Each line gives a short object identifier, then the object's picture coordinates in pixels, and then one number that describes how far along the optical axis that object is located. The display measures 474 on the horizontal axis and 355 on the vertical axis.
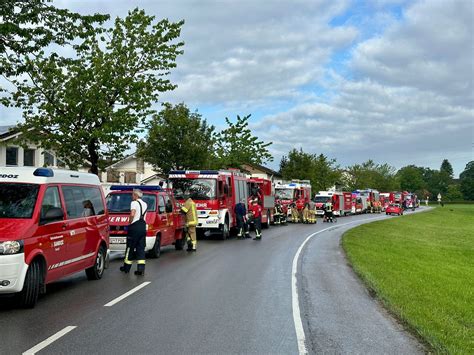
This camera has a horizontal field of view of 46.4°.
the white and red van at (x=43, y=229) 8.06
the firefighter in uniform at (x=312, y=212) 41.69
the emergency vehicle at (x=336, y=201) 54.78
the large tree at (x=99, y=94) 22.80
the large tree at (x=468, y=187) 163.69
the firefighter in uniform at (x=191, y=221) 18.36
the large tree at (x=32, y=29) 13.38
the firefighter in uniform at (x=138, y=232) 12.34
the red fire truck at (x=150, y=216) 15.49
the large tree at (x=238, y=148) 53.12
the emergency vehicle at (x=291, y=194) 42.47
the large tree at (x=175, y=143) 35.91
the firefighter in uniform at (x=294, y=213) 42.10
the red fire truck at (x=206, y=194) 23.52
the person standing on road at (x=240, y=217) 25.47
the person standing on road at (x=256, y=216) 24.73
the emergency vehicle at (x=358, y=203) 67.75
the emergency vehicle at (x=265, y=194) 30.71
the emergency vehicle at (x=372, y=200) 75.19
